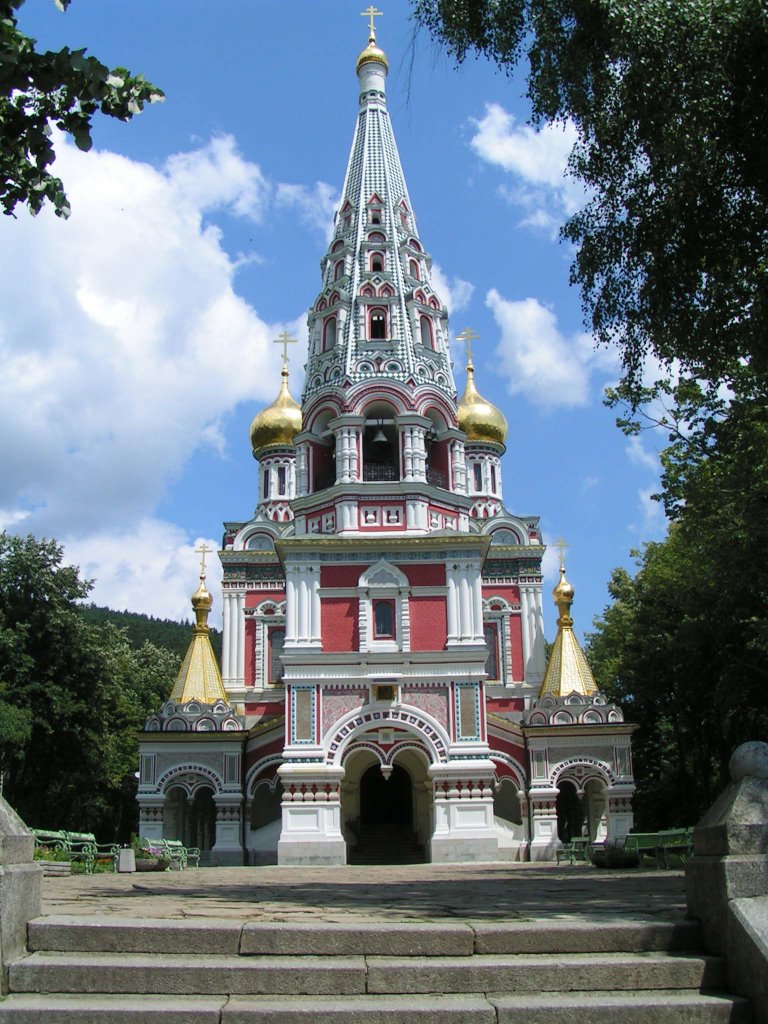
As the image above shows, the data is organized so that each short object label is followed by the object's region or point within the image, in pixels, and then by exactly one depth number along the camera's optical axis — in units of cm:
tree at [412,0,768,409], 955
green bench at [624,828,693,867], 1647
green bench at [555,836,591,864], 2079
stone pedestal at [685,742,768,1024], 529
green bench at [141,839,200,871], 2083
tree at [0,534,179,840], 2947
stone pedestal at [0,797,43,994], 548
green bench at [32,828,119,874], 1754
